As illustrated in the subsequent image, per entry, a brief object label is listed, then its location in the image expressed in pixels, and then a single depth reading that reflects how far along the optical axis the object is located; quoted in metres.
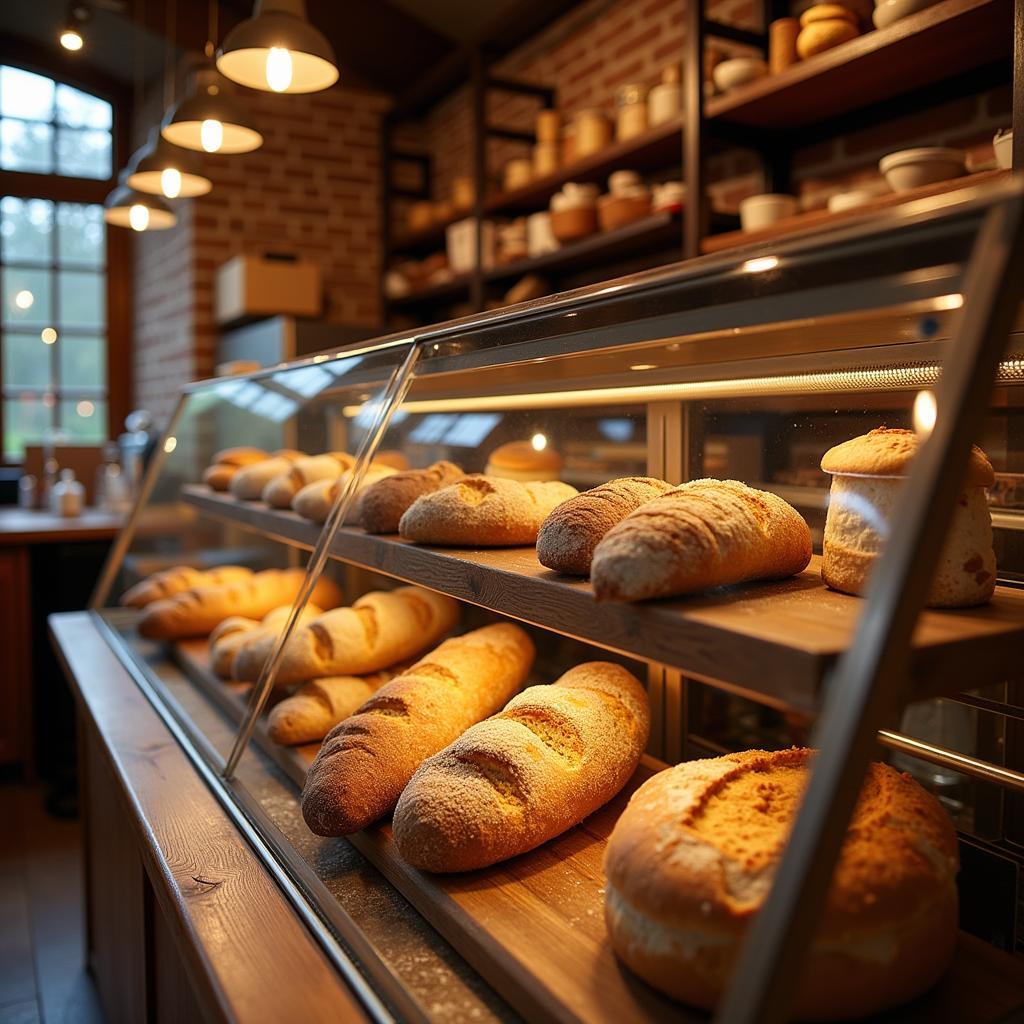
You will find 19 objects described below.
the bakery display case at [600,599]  0.70
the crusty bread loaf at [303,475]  1.85
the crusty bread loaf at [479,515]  1.21
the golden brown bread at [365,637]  1.59
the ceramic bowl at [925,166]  2.23
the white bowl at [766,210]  2.72
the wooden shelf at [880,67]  2.18
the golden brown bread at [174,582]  2.46
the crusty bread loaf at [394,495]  1.38
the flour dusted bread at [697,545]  0.79
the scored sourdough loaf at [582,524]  0.94
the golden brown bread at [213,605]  2.24
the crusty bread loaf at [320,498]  1.64
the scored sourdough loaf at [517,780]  0.98
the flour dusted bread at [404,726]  1.12
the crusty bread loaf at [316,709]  1.45
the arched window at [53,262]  5.49
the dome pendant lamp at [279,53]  2.09
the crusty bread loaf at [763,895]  0.73
